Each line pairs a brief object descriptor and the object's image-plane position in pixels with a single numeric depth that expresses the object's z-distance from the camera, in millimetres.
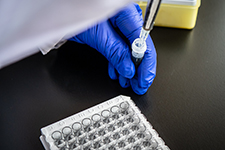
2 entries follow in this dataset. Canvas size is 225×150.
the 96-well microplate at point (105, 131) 269
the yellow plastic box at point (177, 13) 358
